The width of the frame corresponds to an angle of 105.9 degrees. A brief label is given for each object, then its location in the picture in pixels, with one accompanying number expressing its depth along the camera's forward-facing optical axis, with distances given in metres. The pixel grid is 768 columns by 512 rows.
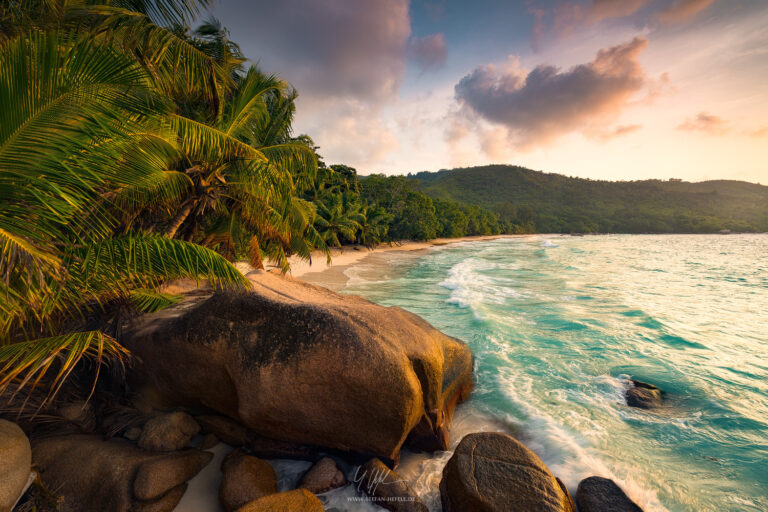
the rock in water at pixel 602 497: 2.82
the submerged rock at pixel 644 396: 5.10
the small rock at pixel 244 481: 2.69
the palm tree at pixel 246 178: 5.99
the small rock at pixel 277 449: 3.34
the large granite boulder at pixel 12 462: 2.15
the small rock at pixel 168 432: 3.08
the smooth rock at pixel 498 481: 2.55
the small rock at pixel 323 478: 2.99
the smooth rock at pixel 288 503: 2.41
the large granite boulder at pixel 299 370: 3.18
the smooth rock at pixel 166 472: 2.61
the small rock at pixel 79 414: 3.17
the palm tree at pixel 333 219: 24.88
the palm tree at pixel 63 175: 2.12
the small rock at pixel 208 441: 3.32
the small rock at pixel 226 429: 3.42
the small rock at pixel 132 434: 3.22
